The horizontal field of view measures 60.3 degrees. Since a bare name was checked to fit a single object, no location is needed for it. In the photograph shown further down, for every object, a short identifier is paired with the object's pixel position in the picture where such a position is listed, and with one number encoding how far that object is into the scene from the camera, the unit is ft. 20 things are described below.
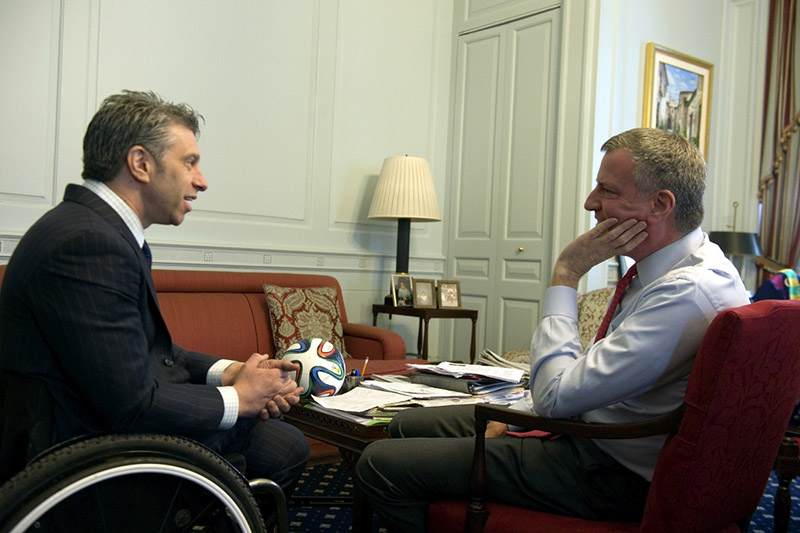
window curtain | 16.70
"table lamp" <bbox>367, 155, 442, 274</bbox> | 14.46
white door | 15.16
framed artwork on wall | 15.70
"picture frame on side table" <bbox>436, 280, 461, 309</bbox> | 15.08
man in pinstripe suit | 3.75
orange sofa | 11.43
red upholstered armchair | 4.03
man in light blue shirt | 4.42
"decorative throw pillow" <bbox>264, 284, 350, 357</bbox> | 12.06
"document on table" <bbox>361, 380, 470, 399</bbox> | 6.94
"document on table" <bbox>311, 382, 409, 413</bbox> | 6.46
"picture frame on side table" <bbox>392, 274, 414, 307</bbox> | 14.85
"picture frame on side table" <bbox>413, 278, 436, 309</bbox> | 14.83
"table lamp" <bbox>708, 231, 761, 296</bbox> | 16.22
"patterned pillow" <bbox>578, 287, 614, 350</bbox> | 12.23
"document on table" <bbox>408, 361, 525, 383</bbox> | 7.50
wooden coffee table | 5.95
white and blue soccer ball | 6.81
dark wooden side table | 14.33
